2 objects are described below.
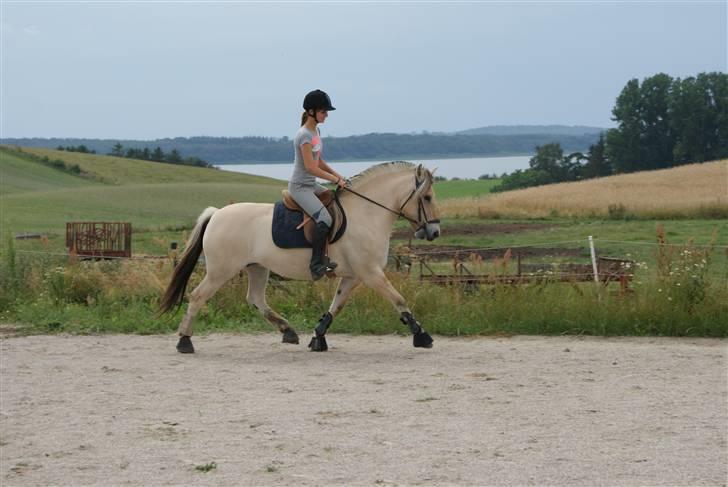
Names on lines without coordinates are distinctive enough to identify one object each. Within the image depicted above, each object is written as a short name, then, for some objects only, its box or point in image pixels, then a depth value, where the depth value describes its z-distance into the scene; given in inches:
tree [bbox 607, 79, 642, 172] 3789.4
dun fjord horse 435.2
